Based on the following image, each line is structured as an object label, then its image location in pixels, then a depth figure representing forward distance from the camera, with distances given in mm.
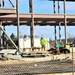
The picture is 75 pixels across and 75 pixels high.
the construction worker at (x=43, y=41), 36244
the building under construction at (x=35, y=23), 14662
